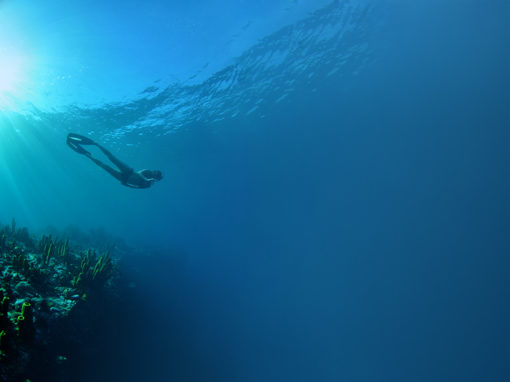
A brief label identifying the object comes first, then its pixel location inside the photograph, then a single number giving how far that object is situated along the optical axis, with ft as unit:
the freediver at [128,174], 26.58
